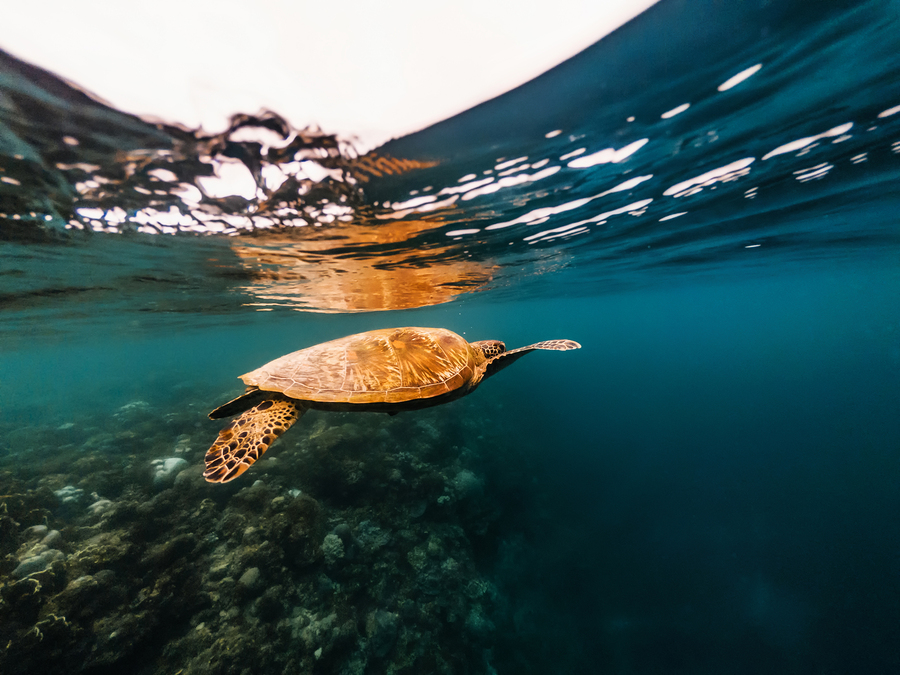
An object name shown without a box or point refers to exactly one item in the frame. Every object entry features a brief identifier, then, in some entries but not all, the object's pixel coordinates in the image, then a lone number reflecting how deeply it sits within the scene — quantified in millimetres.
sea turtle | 3863
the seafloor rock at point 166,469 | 9953
